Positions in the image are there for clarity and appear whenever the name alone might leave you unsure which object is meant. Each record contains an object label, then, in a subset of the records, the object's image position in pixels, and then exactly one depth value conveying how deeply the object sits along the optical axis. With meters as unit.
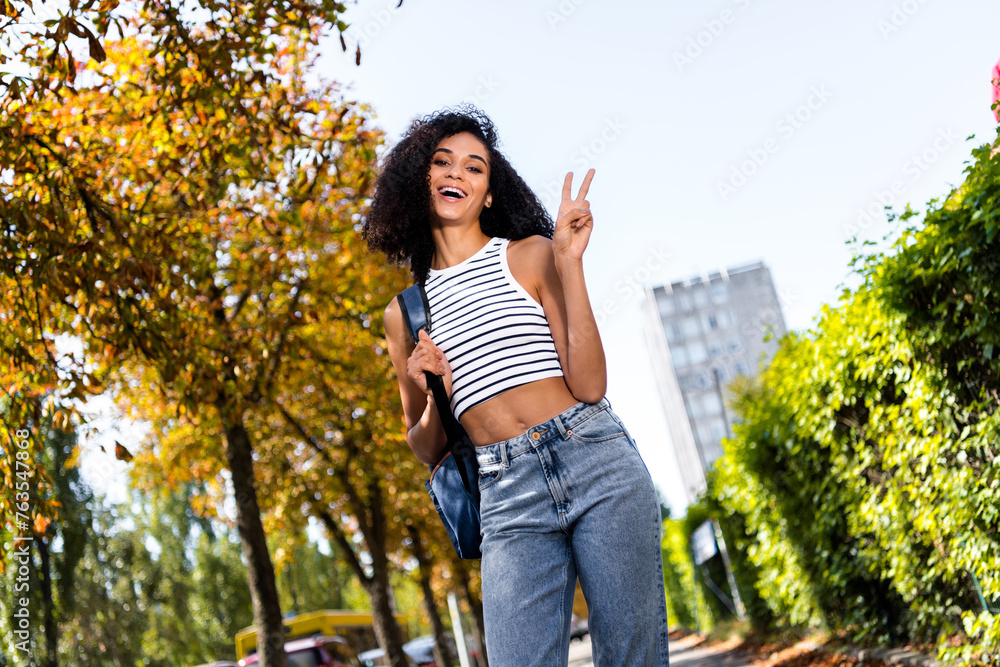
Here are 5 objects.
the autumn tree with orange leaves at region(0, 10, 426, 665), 5.50
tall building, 88.69
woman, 2.20
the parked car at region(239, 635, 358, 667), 15.91
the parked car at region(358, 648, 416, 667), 23.79
